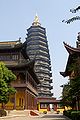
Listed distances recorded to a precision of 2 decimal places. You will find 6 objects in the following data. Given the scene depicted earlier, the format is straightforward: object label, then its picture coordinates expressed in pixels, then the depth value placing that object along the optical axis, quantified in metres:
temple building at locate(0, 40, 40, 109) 46.22
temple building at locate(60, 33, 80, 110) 33.93
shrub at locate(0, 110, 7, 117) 33.74
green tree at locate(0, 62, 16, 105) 30.44
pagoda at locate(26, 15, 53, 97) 89.25
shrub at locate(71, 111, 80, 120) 21.97
